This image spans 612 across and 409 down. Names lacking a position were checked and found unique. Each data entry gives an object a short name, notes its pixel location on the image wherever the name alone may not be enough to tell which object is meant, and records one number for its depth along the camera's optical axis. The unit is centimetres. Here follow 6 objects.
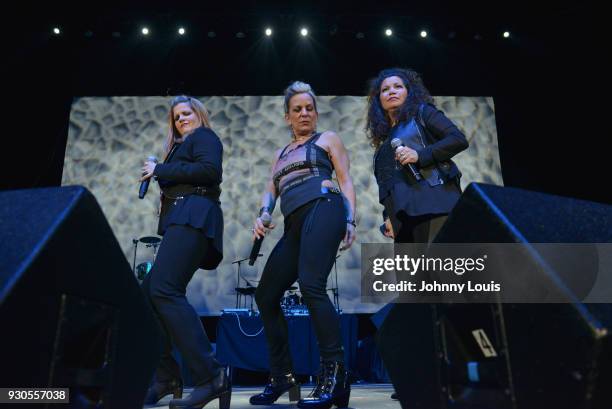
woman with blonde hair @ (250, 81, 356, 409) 174
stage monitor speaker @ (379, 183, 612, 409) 61
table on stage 443
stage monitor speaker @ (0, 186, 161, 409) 68
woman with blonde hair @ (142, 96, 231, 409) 153
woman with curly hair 175
